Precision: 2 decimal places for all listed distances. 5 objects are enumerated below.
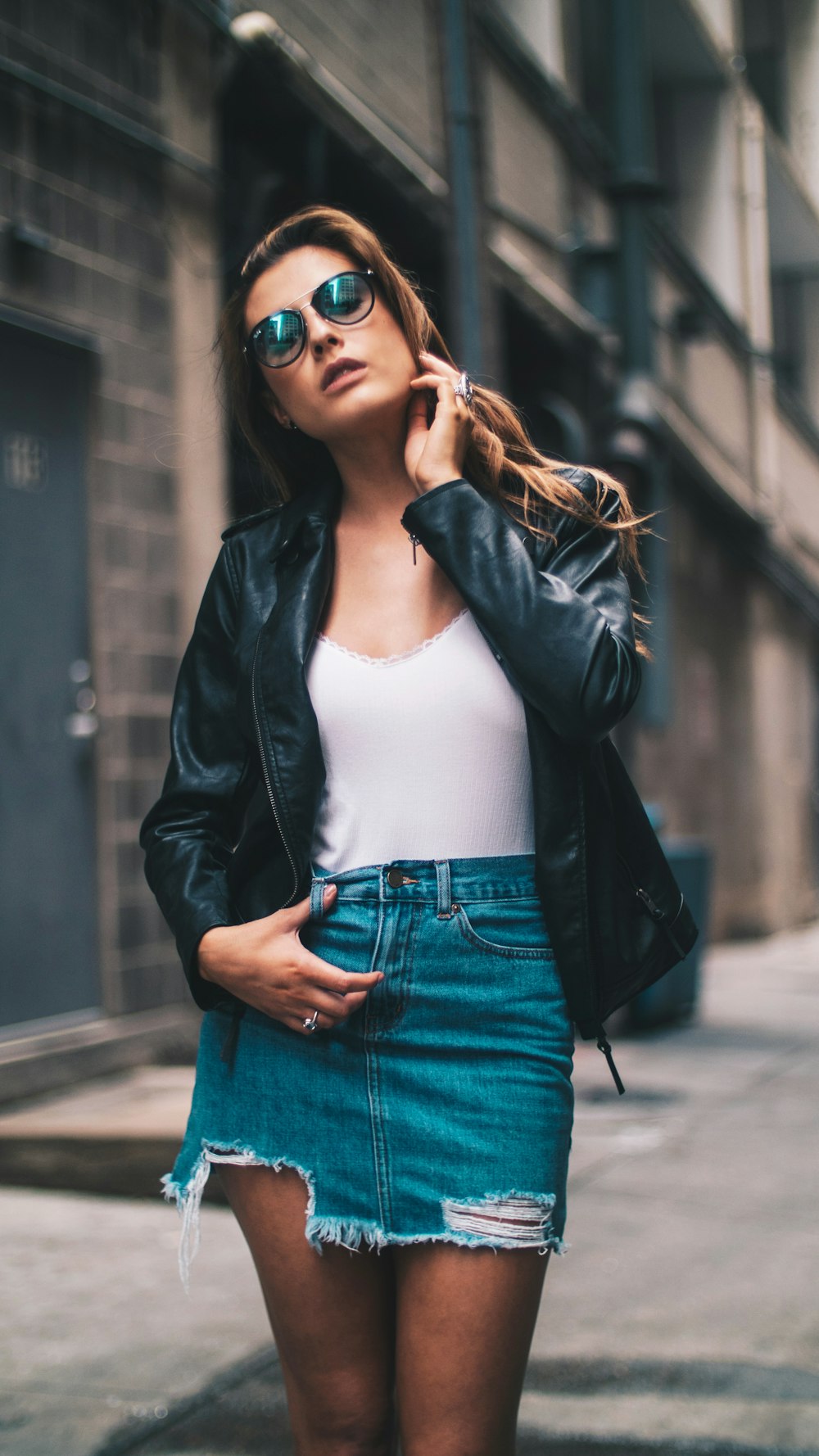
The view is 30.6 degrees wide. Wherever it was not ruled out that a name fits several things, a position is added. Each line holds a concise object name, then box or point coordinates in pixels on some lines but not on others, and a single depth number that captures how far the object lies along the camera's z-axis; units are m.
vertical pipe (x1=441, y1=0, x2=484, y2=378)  5.58
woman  1.74
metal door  5.81
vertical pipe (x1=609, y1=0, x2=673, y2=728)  8.34
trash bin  8.00
